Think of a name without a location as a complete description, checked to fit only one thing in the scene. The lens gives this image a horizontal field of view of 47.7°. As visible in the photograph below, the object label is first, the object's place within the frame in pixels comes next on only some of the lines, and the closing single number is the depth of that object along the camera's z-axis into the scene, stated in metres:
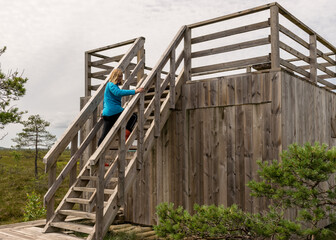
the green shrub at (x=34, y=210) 12.19
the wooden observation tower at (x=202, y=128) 6.85
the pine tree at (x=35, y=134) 25.86
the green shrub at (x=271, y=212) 5.25
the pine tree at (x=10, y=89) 15.08
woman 7.05
